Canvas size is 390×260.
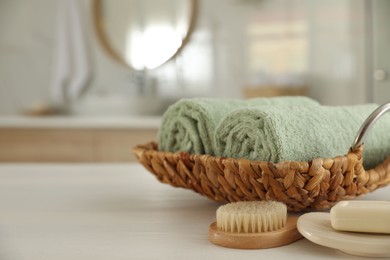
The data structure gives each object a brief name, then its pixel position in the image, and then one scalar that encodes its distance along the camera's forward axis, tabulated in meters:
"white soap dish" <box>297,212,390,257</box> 0.61
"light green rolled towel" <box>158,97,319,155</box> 0.87
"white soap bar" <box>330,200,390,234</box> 0.63
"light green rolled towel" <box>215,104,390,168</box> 0.76
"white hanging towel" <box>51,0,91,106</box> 3.28
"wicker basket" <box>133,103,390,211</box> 0.71
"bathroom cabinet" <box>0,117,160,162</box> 2.77
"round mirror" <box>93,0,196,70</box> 3.13
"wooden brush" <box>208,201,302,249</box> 0.67
